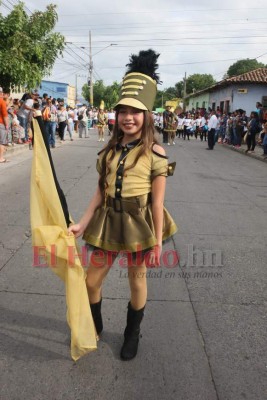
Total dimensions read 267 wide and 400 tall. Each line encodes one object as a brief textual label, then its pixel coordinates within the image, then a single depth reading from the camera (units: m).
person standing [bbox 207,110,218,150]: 18.11
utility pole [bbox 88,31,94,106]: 43.80
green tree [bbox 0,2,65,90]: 11.80
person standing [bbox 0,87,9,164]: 9.99
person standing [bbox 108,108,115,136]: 22.95
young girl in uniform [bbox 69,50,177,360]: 2.43
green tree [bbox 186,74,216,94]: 90.88
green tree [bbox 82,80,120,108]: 70.06
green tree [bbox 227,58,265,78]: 90.74
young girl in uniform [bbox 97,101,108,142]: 21.05
